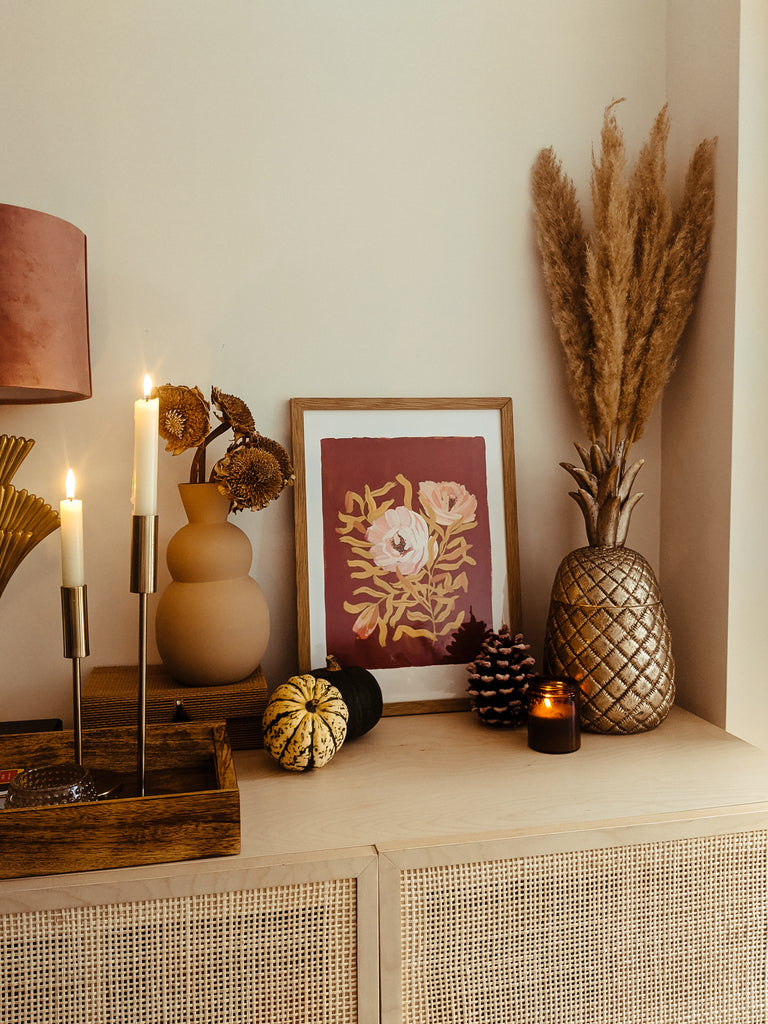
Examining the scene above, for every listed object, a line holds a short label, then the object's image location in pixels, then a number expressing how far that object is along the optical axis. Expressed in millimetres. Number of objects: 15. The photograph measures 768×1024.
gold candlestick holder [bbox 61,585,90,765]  801
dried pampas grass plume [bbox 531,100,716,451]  1207
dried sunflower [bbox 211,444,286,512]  1078
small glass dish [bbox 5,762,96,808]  786
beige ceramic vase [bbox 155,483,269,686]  1089
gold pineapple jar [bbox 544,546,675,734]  1132
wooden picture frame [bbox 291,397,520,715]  1218
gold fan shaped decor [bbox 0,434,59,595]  1058
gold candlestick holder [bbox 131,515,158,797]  783
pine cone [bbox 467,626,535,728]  1159
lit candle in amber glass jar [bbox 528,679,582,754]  1062
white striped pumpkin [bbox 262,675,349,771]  990
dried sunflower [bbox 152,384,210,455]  1100
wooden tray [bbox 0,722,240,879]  750
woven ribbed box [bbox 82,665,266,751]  1052
